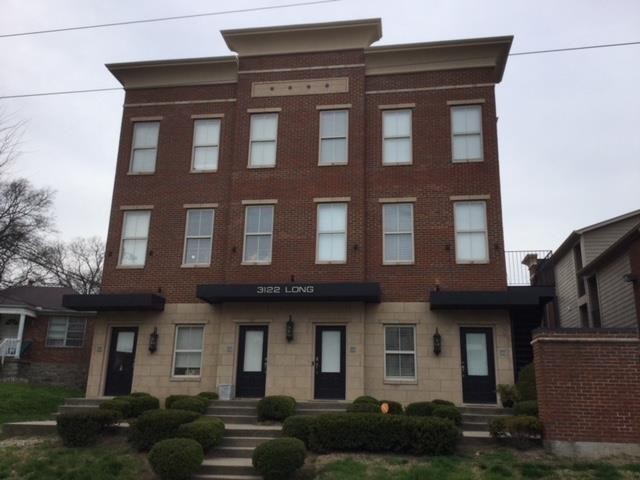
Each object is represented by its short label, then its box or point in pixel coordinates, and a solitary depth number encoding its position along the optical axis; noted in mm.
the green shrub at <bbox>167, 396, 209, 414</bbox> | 14023
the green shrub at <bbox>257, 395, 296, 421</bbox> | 13844
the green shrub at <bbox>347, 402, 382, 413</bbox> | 13087
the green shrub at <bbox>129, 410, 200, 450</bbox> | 11531
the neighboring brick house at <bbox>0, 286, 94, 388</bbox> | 26625
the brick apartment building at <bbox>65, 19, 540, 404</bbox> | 16438
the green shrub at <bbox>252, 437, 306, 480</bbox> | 9953
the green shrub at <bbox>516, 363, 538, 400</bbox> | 14461
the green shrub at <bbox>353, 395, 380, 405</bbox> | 14250
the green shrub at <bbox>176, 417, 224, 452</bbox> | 11086
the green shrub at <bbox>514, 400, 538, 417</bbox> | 12359
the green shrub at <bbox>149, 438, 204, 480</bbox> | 9898
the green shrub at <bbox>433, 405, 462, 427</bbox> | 12492
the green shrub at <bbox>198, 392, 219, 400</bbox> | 15789
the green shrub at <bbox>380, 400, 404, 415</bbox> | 13617
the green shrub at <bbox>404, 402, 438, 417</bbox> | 13195
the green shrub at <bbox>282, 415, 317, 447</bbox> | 11461
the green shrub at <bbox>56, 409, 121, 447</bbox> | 12047
